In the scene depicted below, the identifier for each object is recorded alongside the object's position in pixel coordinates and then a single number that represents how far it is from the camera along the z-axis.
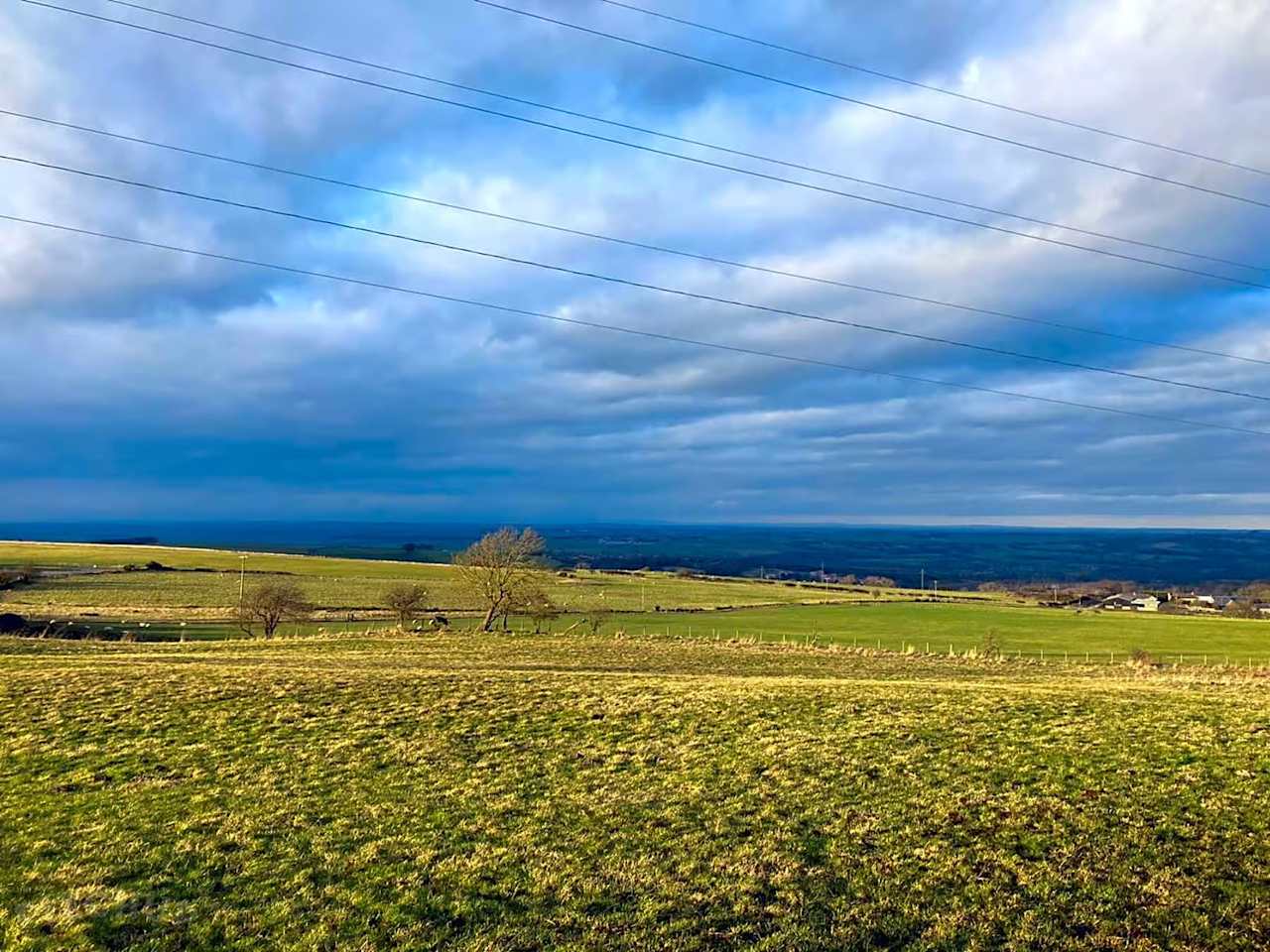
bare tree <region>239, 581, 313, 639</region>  56.22
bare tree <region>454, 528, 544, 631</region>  56.94
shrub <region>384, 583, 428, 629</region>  62.25
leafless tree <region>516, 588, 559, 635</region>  57.72
